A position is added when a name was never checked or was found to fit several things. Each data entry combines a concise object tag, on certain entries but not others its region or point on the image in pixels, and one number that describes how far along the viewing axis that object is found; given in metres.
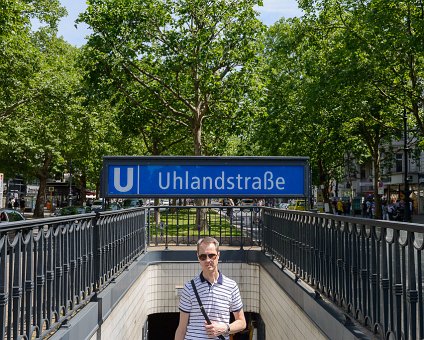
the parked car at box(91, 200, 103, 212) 54.39
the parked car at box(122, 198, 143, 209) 46.37
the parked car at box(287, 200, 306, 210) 43.05
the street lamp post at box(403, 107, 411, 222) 37.39
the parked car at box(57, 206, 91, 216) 37.59
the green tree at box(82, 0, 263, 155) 23.41
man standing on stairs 4.58
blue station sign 10.37
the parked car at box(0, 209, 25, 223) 25.36
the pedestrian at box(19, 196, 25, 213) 58.54
